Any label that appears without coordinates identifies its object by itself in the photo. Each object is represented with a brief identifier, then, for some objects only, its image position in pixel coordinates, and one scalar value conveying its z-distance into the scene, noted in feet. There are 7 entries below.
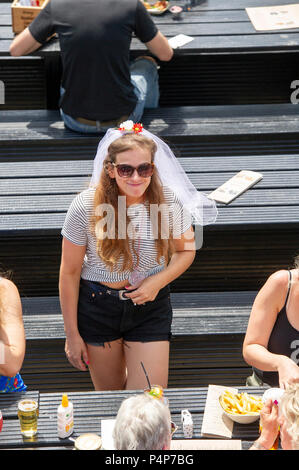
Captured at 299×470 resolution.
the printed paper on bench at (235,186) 24.68
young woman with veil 20.07
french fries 16.98
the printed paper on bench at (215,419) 16.79
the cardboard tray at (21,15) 31.09
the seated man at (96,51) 27.76
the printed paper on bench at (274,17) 32.89
